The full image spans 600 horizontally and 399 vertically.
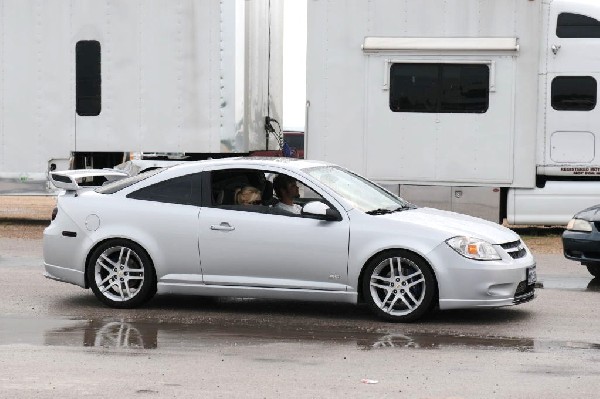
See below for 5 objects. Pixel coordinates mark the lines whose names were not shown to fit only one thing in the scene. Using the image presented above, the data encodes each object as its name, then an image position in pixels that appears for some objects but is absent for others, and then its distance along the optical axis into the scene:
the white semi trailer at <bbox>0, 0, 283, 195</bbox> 18.11
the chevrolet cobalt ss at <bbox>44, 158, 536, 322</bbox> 9.91
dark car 12.80
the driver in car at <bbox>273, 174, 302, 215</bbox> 10.78
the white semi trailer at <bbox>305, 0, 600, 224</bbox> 17.83
